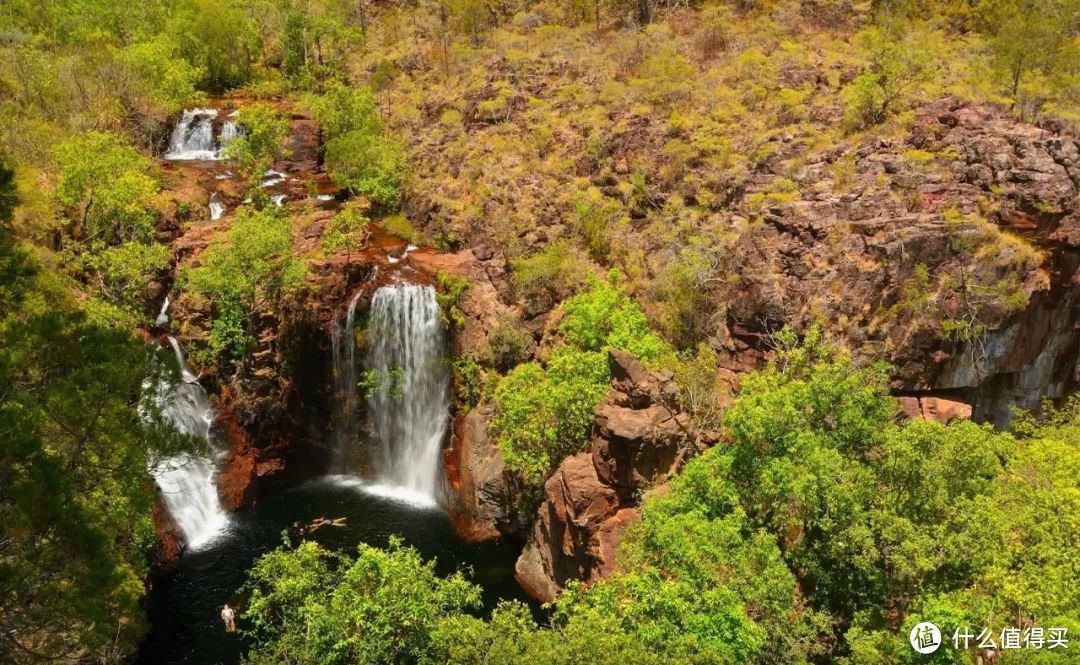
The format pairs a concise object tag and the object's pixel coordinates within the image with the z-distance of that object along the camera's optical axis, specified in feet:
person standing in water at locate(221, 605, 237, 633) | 77.71
